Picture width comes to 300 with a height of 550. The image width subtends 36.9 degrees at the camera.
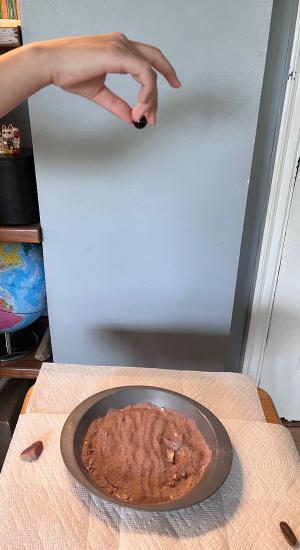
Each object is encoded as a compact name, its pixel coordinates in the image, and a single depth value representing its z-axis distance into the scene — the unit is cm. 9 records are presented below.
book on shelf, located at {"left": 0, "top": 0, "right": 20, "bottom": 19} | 135
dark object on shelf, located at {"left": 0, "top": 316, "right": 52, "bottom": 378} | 155
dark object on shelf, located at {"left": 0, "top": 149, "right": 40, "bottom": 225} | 131
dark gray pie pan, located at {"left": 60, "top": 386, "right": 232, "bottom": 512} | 67
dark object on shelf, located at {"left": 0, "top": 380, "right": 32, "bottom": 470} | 141
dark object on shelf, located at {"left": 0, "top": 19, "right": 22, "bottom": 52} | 120
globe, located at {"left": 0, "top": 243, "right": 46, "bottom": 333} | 142
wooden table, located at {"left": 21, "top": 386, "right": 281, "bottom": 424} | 91
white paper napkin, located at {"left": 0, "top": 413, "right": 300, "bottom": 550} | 66
